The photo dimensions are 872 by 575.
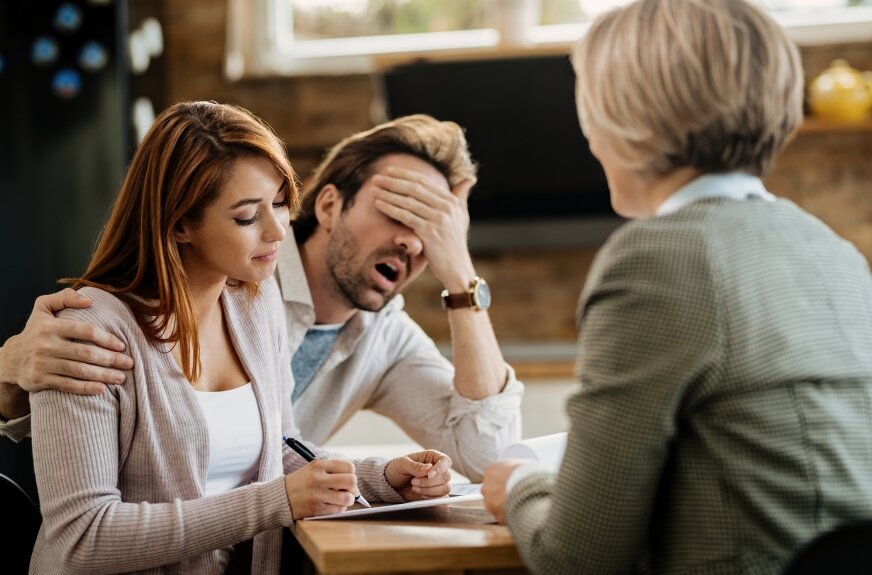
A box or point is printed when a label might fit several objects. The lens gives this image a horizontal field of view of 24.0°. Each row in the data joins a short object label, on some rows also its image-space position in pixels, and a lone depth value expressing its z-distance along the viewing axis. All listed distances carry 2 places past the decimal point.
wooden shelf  5.25
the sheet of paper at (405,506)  2.21
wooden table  2.03
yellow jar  5.21
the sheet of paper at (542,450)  2.18
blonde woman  1.92
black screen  5.33
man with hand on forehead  2.78
